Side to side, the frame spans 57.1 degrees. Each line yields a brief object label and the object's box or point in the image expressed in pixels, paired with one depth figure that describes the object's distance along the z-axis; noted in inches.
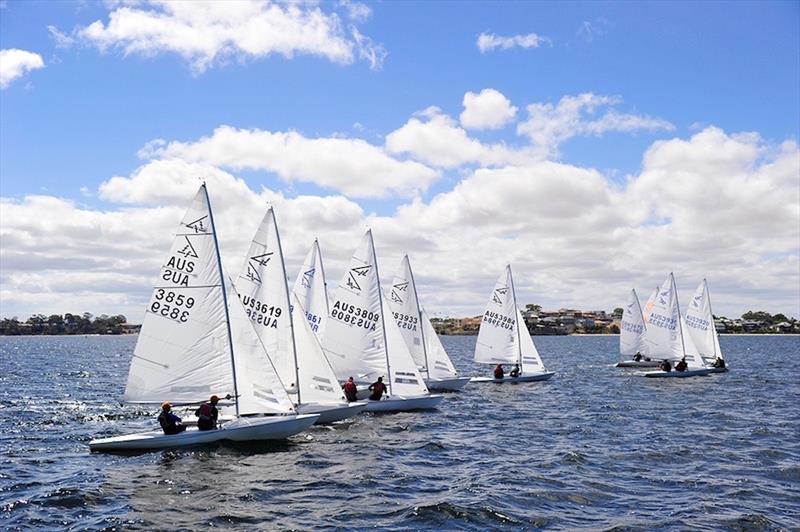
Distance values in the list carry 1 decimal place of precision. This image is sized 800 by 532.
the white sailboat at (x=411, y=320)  1632.6
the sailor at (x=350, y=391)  1257.4
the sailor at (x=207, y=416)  916.6
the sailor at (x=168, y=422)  908.0
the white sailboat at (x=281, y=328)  1151.6
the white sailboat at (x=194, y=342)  936.3
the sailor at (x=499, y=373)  1892.2
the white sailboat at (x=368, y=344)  1338.6
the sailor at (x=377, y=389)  1304.1
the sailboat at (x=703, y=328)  2396.0
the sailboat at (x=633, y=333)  2610.7
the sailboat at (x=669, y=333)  2228.1
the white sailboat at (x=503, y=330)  1931.6
